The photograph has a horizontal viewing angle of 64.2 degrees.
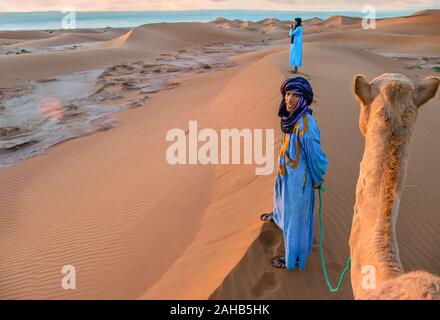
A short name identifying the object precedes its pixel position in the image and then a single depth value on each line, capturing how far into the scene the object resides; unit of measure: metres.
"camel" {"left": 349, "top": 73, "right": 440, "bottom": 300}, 2.06
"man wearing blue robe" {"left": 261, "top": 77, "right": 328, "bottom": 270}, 3.33
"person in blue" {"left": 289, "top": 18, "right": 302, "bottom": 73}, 14.37
